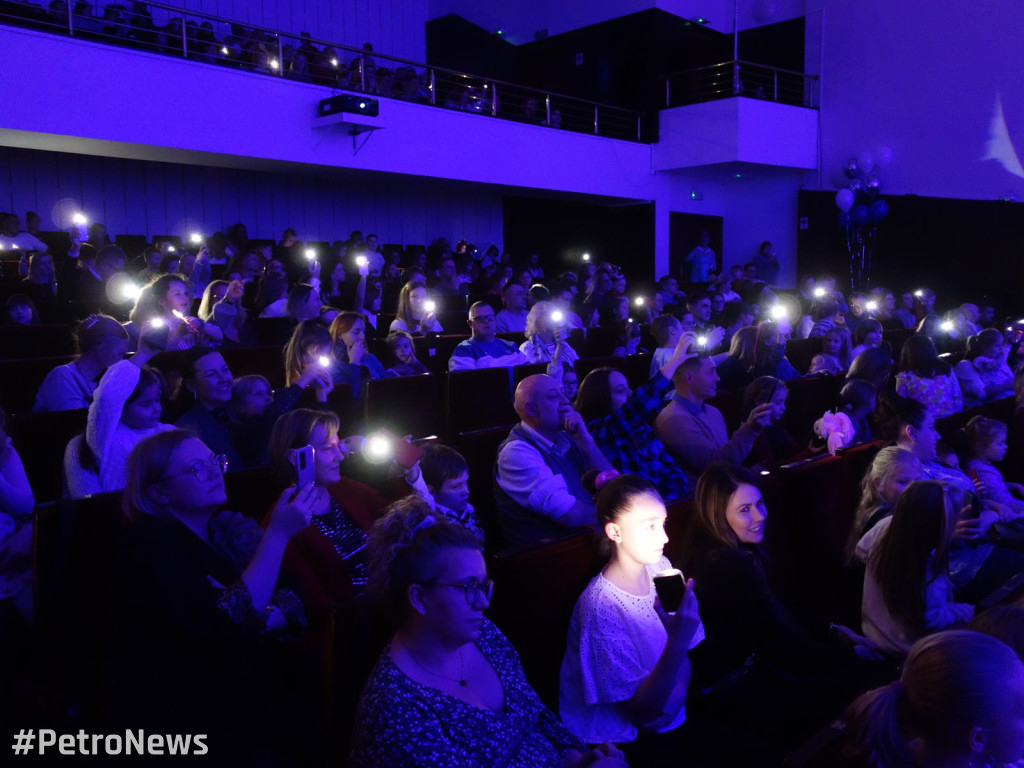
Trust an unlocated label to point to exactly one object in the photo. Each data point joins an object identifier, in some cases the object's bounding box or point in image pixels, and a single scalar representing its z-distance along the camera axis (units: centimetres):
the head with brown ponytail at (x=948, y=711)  124
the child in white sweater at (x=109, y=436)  240
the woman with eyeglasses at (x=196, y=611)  146
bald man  253
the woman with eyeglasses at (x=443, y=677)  132
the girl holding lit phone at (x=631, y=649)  177
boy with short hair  234
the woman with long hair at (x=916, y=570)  211
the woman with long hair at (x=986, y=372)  490
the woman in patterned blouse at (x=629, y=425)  301
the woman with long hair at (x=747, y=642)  206
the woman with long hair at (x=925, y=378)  438
